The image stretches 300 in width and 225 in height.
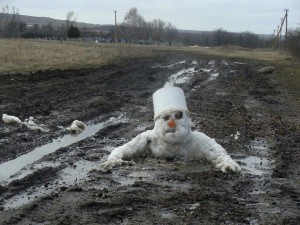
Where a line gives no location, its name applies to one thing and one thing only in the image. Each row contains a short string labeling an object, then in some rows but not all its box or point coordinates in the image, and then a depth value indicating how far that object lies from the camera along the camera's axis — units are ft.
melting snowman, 28.02
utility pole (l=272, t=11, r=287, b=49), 270.92
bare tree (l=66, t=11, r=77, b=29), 418.25
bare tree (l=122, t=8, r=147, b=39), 413.43
